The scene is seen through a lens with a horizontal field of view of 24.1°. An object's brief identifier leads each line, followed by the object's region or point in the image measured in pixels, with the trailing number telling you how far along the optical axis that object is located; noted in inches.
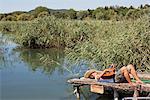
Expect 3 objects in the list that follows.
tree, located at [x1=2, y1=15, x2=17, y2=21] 1516.9
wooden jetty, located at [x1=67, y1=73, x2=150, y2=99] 276.6
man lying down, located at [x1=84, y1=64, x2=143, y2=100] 286.8
